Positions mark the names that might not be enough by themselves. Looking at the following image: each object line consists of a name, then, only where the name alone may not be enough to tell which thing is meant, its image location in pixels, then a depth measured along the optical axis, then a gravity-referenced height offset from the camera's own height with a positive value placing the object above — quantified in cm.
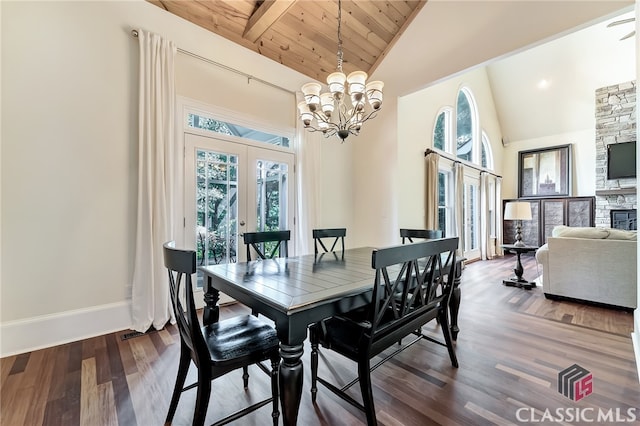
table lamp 428 +4
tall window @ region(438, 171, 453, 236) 543 +22
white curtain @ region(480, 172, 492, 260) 659 -14
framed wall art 732 +117
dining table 121 -41
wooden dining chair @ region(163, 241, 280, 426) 121 -67
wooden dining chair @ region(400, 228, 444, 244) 274 -21
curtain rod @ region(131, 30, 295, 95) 300 +181
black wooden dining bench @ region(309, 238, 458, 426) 137 -63
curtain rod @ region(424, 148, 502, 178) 486 +111
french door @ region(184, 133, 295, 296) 313 +26
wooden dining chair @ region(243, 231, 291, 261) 239 -21
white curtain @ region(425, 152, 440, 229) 476 +38
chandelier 220 +98
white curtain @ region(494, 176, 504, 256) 733 +2
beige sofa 304 -62
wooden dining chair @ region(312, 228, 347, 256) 287 -21
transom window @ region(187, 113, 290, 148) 318 +108
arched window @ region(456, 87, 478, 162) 639 +218
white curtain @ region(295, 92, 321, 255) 399 +34
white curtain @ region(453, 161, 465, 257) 545 +34
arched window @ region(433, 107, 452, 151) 550 +174
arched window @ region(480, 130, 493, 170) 741 +167
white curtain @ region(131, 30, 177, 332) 264 +29
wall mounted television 603 +121
